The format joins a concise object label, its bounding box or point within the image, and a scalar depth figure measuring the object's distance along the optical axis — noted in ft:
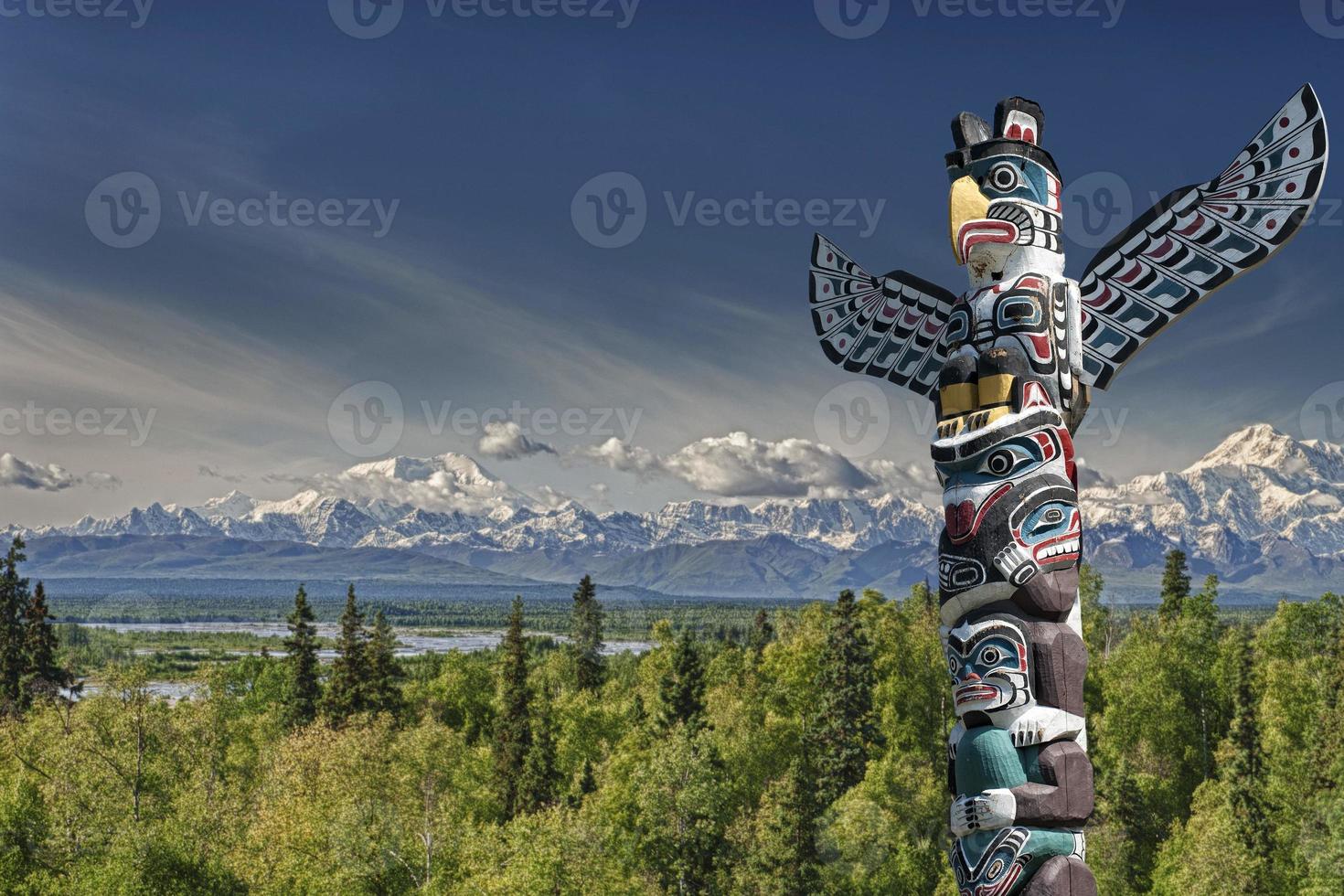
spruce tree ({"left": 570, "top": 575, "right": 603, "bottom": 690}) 279.28
